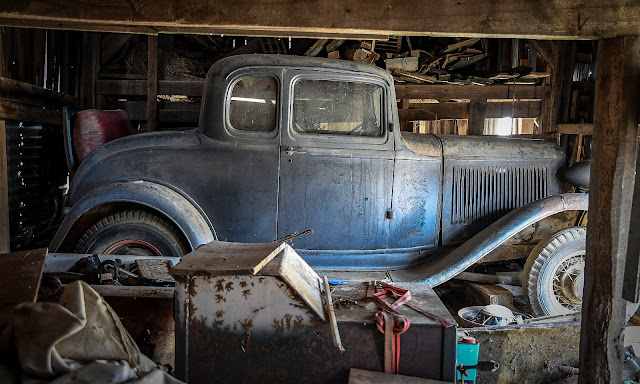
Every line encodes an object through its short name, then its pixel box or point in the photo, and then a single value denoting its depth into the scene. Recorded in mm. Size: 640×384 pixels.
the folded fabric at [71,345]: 1685
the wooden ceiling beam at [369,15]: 2359
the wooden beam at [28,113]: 4434
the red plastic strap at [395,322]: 2201
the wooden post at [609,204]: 2402
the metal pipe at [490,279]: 4473
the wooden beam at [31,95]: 4543
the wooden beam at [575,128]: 5172
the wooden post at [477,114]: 6752
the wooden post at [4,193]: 4214
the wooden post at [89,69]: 6430
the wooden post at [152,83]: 6219
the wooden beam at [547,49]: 6000
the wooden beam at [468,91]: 6691
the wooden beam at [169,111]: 6289
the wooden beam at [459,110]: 6812
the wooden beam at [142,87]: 6395
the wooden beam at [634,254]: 2373
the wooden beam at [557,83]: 5465
